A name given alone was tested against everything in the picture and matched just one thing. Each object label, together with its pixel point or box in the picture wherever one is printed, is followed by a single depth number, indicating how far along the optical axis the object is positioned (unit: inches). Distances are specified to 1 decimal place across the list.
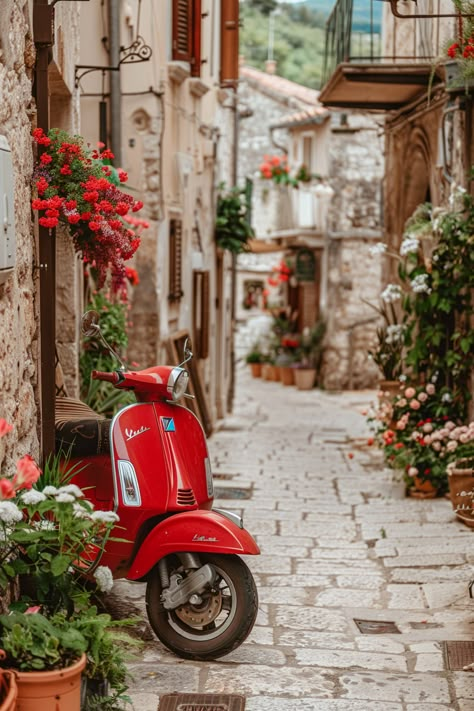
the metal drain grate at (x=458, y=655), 400.8
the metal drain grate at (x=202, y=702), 355.3
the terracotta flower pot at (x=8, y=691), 259.8
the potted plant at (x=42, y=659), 283.3
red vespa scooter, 390.9
